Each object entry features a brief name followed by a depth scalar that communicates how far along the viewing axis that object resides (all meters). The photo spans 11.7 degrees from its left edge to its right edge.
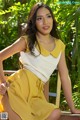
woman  2.45
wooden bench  2.46
